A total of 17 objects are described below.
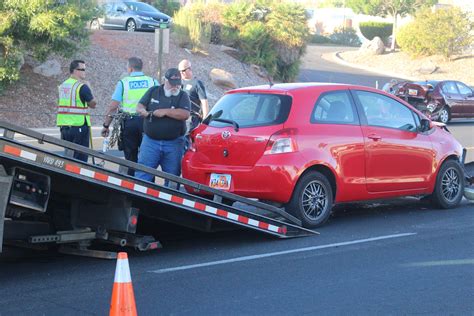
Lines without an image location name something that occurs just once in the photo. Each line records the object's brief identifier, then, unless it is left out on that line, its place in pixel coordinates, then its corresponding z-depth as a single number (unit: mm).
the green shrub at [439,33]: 46500
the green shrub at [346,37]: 68338
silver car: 33281
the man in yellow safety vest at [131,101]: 10172
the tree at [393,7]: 61844
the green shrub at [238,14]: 32500
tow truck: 6566
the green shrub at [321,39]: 67556
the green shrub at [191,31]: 31688
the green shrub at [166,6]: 40125
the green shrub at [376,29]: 62938
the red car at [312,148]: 8922
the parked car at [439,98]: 27094
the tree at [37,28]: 21000
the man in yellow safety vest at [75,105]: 10164
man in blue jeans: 9023
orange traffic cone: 4918
